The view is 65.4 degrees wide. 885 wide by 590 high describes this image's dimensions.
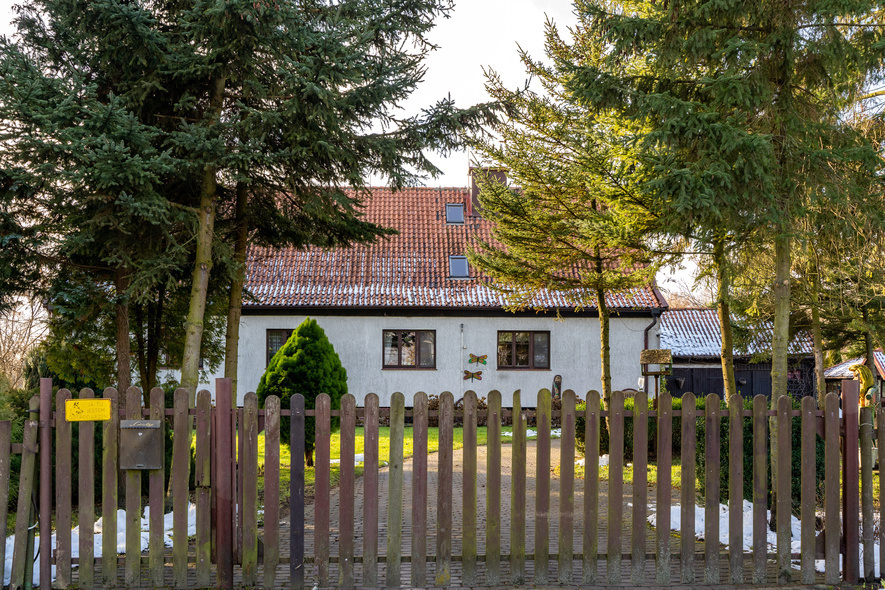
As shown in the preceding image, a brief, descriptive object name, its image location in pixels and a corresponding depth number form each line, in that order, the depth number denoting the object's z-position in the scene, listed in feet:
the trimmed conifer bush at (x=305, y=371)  34.73
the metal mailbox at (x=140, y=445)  16.70
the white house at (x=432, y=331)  67.87
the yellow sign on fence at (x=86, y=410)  16.56
